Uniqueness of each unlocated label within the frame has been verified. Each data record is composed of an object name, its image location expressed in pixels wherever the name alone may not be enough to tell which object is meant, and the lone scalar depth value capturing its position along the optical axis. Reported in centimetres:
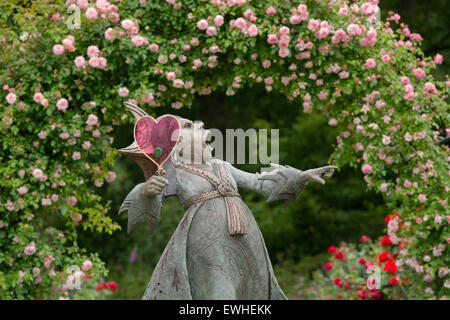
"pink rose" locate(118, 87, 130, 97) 1040
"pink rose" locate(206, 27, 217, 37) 1044
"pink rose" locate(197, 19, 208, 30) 1038
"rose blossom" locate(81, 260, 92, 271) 1052
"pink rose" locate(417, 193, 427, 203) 1046
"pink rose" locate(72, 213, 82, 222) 1104
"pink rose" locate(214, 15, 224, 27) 1038
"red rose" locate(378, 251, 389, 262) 1277
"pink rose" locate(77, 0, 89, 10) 1044
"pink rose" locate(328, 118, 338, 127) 1135
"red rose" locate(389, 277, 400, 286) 1227
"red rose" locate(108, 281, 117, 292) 1403
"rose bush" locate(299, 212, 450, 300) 1067
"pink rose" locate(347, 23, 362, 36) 1041
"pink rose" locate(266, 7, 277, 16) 1051
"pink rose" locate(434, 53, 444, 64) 1100
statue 690
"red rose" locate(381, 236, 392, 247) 1275
